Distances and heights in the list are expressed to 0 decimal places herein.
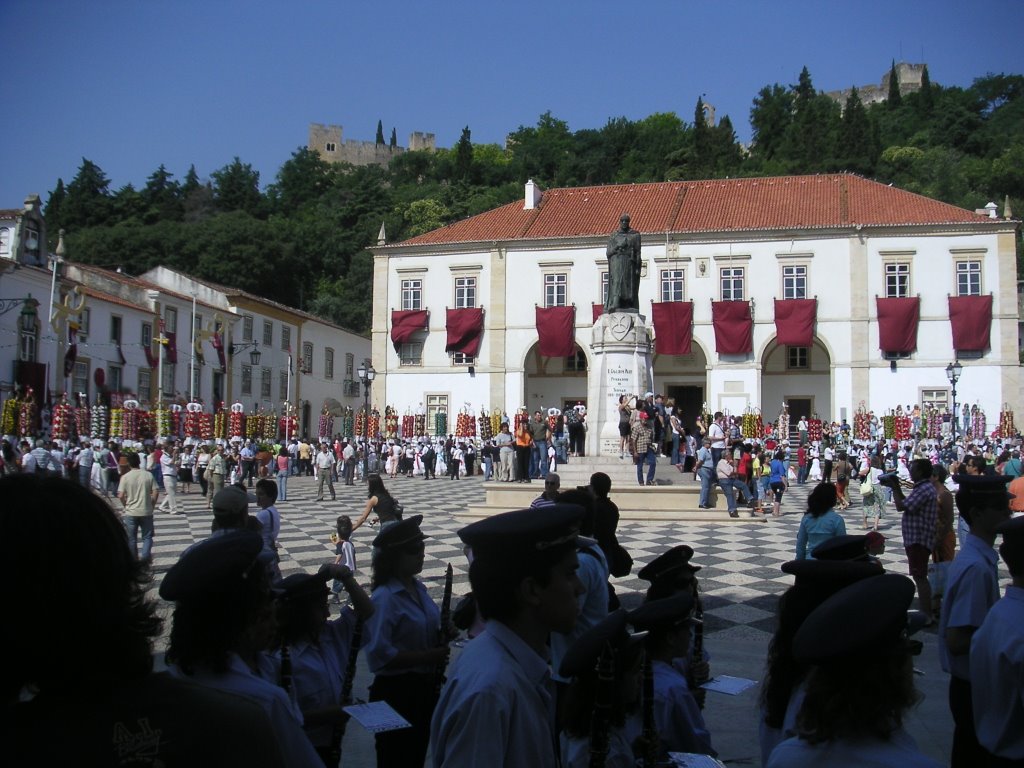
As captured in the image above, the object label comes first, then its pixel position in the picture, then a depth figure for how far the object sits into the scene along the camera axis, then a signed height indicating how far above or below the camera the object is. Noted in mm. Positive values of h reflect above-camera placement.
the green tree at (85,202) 67250 +16791
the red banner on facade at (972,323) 37719 +4272
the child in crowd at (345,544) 8249 -1131
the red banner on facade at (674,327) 40719 +4451
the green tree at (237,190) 79625 +21025
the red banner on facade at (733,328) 40125 +4325
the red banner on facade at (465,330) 43125 +4540
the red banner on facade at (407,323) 43938 +5005
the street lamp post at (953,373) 29078 +1688
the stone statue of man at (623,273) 19297 +3279
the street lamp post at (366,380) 29953 +1526
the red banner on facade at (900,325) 38375 +4252
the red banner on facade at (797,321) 39406 +4542
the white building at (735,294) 38438 +5993
